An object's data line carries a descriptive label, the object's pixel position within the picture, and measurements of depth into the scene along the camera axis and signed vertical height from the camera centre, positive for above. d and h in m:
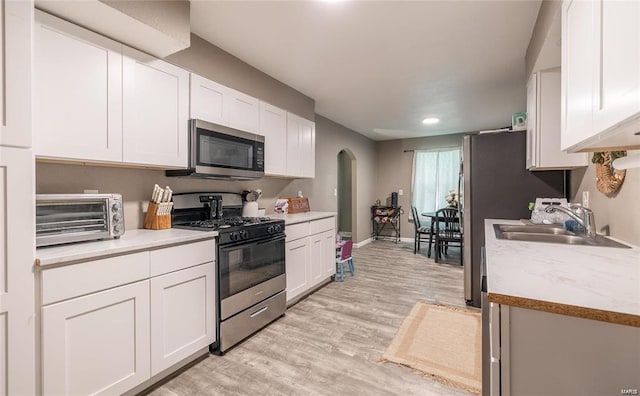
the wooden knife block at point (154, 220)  2.14 -0.17
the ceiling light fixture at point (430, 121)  4.99 +1.34
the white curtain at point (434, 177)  6.28 +0.45
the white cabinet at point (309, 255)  2.92 -0.64
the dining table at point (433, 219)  4.82 -0.37
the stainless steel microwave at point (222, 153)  2.24 +0.37
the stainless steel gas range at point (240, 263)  2.12 -0.54
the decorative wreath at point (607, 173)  1.55 +0.13
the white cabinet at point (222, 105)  2.30 +0.80
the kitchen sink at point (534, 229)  2.14 -0.24
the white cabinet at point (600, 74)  0.73 +0.39
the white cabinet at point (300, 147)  3.40 +0.62
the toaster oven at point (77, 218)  1.48 -0.12
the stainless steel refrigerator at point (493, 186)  2.75 +0.11
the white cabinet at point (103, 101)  1.51 +0.58
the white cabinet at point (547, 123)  2.17 +0.56
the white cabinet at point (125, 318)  1.34 -0.66
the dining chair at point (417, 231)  5.39 -0.63
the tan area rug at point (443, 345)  1.88 -1.13
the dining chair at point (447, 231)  4.77 -0.58
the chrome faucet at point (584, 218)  1.75 -0.12
